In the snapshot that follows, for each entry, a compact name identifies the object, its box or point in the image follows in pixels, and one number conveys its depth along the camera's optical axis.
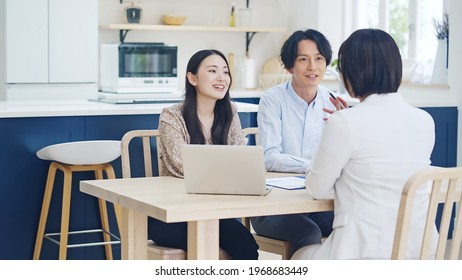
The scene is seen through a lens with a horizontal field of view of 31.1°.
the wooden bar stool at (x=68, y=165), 3.94
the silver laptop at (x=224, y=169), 2.51
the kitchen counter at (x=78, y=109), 4.05
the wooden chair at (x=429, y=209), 2.11
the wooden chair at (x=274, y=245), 3.01
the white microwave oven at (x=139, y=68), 6.28
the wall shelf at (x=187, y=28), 6.50
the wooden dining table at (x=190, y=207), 2.36
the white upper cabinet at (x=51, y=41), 6.01
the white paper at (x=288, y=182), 2.74
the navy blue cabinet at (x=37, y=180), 4.05
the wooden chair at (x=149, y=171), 2.76
